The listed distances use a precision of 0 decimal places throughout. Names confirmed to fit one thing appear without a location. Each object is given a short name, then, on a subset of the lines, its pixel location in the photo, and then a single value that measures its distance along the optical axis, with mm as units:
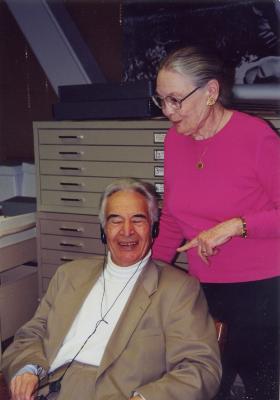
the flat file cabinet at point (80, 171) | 2375
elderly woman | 1579
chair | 1586
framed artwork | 2551
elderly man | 1490
